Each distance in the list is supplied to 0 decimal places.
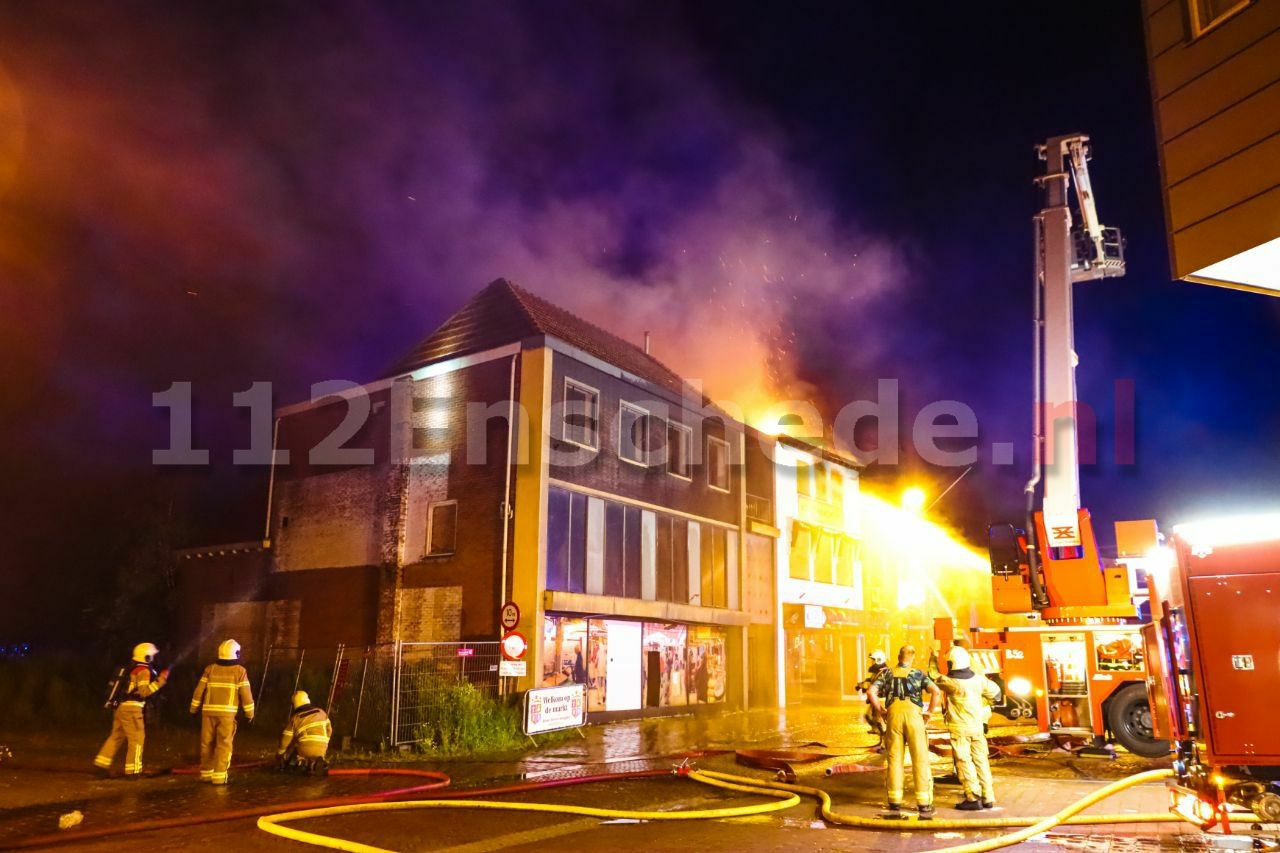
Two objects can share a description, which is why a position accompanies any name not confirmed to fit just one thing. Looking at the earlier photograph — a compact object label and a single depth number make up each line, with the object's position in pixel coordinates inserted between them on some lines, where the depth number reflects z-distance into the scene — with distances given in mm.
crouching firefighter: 10758
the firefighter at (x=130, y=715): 10609
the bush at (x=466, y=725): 13438
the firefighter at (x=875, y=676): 9586
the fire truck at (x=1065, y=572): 12047
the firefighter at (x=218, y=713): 10211
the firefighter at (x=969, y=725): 8352
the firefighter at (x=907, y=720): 7996
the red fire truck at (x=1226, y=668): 6504
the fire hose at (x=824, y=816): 6859
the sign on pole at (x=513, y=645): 14068
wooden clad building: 5469
